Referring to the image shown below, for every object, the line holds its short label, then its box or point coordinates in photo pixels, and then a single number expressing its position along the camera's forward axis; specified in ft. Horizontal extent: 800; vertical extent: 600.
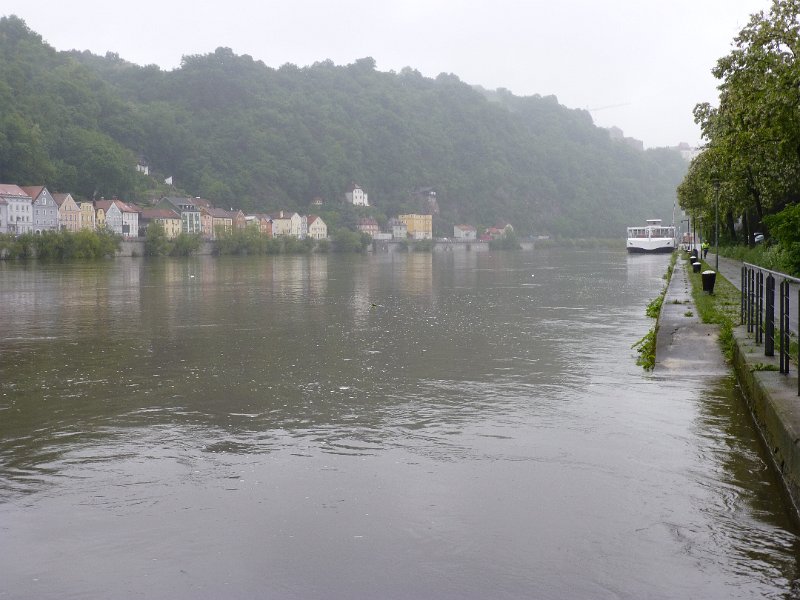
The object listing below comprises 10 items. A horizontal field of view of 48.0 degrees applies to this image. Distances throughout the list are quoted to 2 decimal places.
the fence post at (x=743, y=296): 46.62
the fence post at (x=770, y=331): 33.00
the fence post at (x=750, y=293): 41.89
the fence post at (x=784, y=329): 28.25
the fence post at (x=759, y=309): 37.11
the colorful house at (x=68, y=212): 399.77
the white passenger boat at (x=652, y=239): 300.81
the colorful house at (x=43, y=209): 387.34
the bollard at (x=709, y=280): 71.22
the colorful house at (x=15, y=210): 368.68
